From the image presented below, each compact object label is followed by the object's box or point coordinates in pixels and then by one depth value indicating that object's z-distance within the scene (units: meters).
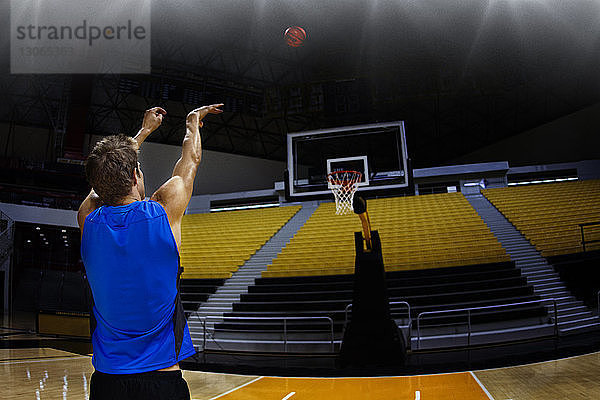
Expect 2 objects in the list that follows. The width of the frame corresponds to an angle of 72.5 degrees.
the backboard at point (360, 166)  10.22
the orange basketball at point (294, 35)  13.09
